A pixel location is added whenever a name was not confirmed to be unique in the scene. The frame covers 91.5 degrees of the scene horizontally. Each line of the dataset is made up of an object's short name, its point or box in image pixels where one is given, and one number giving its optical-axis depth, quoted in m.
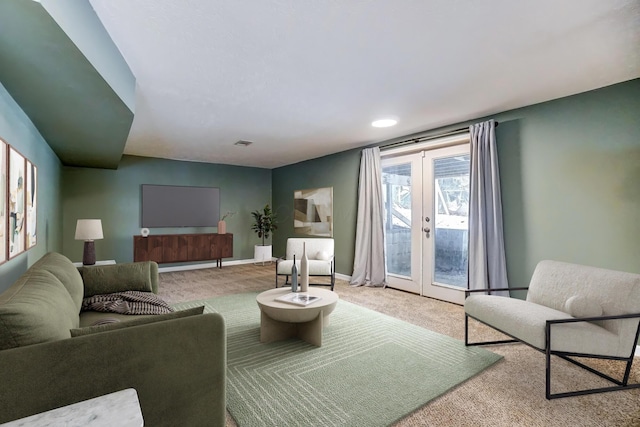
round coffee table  2.61
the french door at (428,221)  3.98
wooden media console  5.68
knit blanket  2.33
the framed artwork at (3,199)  2.04
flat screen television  6.19
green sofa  1.05
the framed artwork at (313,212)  5.90
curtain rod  3.86
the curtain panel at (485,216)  3.43
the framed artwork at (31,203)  2.79
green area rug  1.79
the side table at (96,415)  0.80
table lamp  4.42
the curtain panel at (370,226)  4.85
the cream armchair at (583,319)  1.98
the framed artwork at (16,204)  2.25
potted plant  6.93
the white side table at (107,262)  5.72
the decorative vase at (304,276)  3.10
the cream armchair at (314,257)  4.57
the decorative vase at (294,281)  3.12
